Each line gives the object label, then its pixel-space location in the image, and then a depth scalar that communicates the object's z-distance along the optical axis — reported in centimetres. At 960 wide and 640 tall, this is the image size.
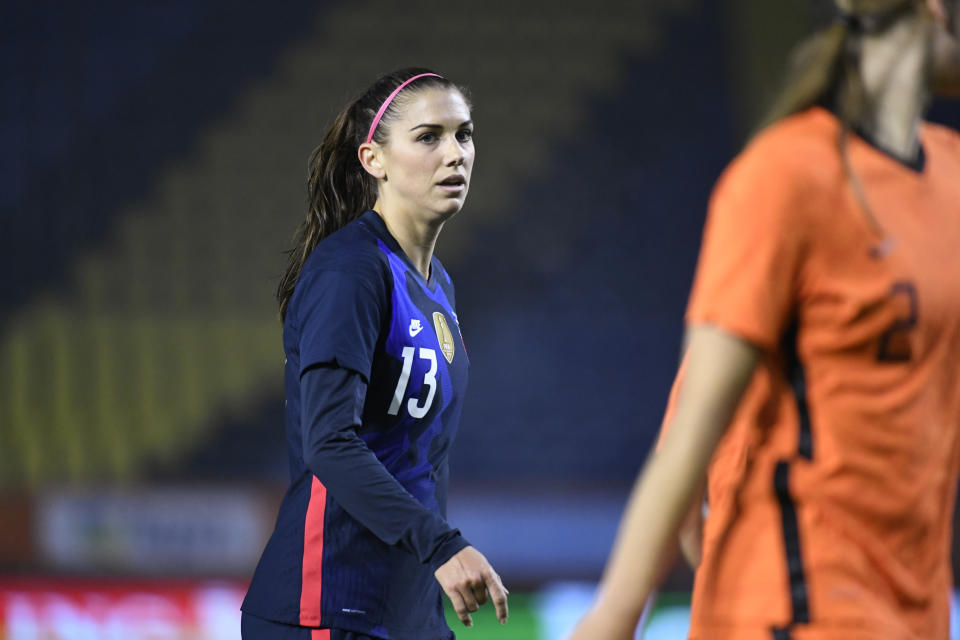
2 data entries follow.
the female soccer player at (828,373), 1452
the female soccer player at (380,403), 1509
